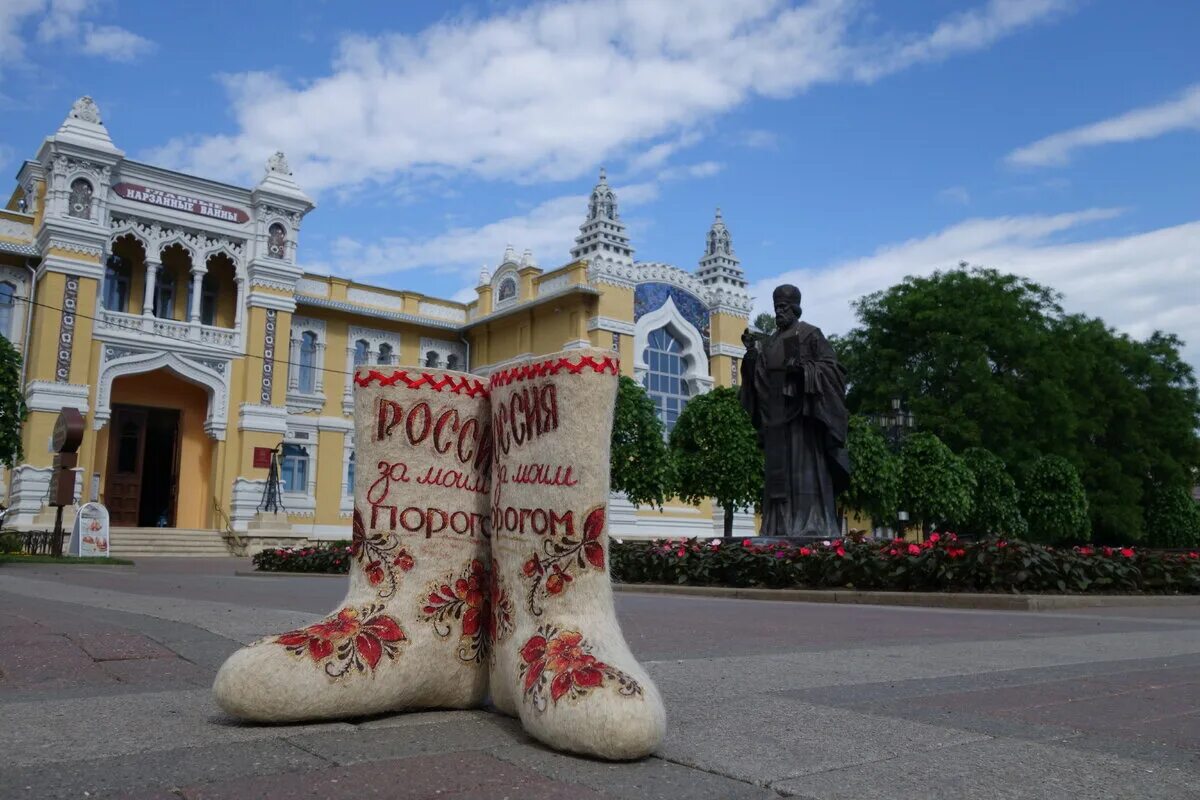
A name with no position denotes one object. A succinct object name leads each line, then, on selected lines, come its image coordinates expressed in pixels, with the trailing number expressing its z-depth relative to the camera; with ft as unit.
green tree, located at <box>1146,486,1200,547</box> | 117.19
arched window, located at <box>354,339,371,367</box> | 97.09
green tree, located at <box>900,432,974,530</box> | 85.40
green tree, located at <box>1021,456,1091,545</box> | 94.63
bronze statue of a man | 34.37
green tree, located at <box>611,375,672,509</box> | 77.97
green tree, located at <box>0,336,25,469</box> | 49.08
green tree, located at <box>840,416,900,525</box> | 80.53
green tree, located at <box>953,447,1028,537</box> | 93.04
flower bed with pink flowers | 28.45
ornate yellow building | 76.07
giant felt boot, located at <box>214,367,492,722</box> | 7.75
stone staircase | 72.59
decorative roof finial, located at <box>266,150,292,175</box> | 87.66
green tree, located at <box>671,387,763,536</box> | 78.89
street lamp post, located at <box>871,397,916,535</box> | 99.35
